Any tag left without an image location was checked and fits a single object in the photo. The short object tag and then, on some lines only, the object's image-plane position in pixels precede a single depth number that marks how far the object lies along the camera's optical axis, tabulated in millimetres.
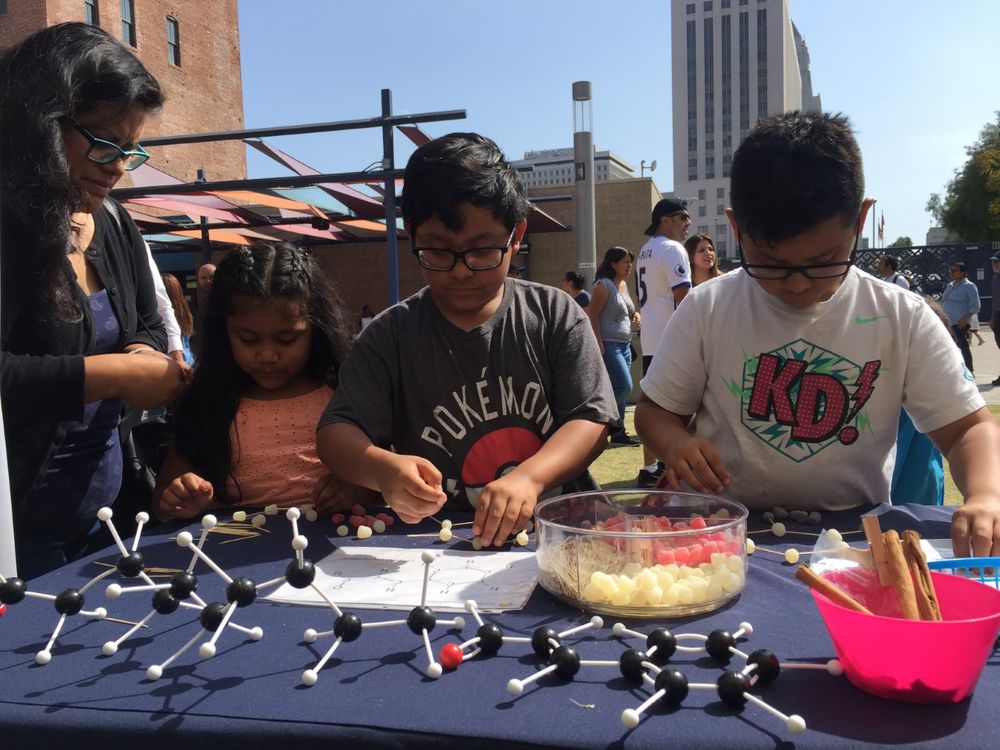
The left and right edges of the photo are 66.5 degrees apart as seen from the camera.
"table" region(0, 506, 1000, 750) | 617
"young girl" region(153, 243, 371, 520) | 1745
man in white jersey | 4758
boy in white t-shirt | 1325
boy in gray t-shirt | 1479
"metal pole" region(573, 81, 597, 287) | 7176
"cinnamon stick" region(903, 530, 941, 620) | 711
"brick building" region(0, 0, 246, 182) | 16875
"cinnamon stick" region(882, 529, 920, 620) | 707
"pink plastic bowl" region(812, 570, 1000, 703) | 617
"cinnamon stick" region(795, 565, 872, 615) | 701
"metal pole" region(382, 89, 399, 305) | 4727
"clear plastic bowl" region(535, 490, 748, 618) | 874
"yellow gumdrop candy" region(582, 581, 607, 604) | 887
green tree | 33250
